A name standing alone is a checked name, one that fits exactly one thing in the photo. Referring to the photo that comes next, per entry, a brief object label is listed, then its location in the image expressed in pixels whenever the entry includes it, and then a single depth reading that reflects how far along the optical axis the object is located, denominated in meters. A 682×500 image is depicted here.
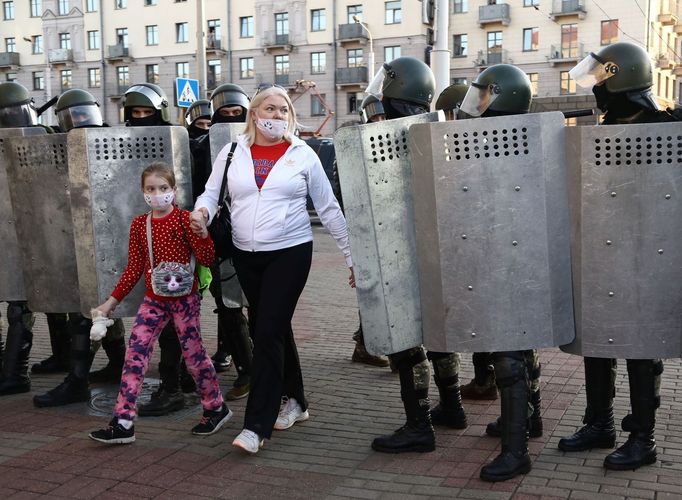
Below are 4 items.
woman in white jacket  4.52
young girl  4.74
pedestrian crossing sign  16.42
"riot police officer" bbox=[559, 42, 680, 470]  4.18
